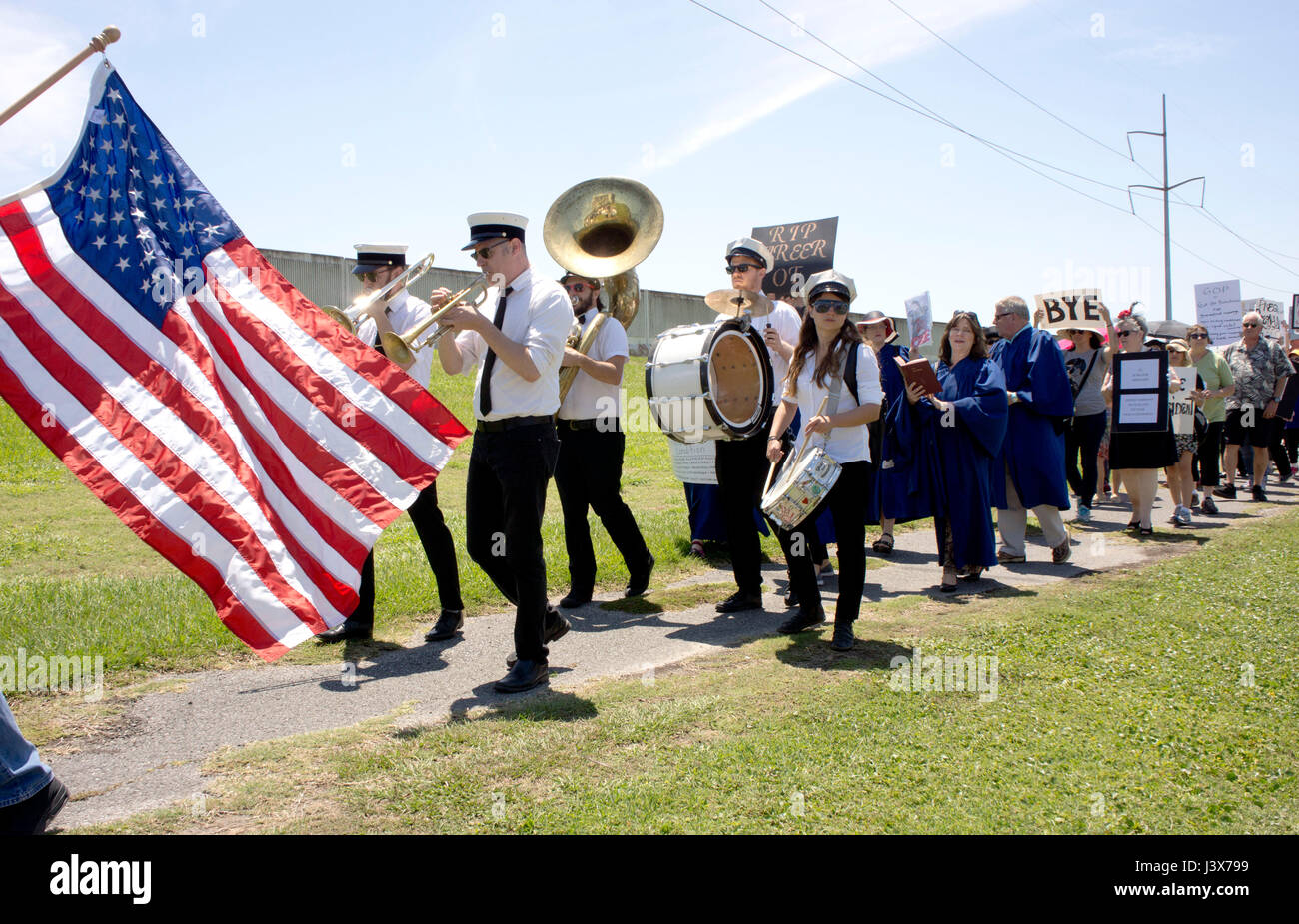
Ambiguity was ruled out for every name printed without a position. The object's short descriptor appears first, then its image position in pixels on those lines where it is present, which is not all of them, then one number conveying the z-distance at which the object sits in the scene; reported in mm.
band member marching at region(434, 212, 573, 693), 4984
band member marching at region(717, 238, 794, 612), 6984
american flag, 3975
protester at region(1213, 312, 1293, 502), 14422
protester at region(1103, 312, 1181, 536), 10781
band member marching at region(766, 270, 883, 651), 5773
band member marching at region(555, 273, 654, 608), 7172
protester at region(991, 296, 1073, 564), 8898
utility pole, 34716
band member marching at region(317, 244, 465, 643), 6121
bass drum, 6637
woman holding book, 7797
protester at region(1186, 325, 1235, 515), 13500
